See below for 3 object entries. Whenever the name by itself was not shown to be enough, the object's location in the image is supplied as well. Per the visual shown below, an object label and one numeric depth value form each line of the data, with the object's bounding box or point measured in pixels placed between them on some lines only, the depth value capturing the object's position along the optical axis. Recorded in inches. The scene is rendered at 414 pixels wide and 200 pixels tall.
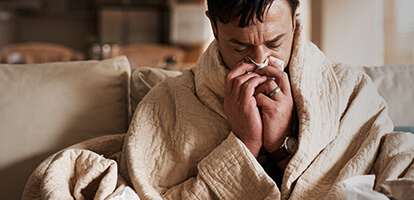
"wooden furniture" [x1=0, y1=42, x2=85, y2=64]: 145.9
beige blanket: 41.0
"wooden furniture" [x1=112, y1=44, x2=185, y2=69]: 151.3
